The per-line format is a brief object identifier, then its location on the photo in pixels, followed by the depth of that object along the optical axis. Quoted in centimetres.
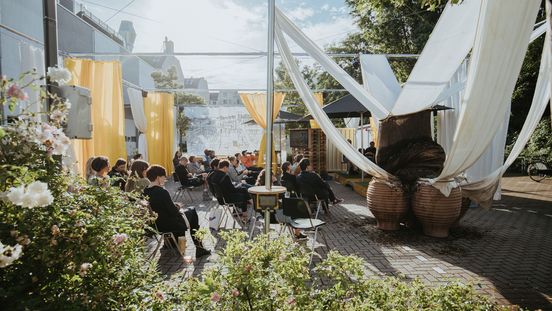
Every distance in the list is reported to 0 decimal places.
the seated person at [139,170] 498
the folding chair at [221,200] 569
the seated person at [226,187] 582
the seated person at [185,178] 800
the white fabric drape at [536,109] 354
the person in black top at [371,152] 1088
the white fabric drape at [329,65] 389
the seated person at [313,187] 589
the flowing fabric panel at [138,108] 1081
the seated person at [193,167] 962
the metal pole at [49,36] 278
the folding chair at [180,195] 806
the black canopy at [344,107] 859
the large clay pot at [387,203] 495
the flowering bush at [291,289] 165
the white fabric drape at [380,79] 568
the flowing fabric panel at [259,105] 1171
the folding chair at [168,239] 393
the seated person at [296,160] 725
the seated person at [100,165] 455
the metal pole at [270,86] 316
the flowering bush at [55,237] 138
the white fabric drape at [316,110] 376
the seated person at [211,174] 581
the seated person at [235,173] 817
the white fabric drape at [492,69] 256
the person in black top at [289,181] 650
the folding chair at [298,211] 411
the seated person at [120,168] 535
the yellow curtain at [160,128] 1187
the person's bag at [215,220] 547
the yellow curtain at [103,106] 652
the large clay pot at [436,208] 470
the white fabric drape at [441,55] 389
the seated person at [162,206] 405
